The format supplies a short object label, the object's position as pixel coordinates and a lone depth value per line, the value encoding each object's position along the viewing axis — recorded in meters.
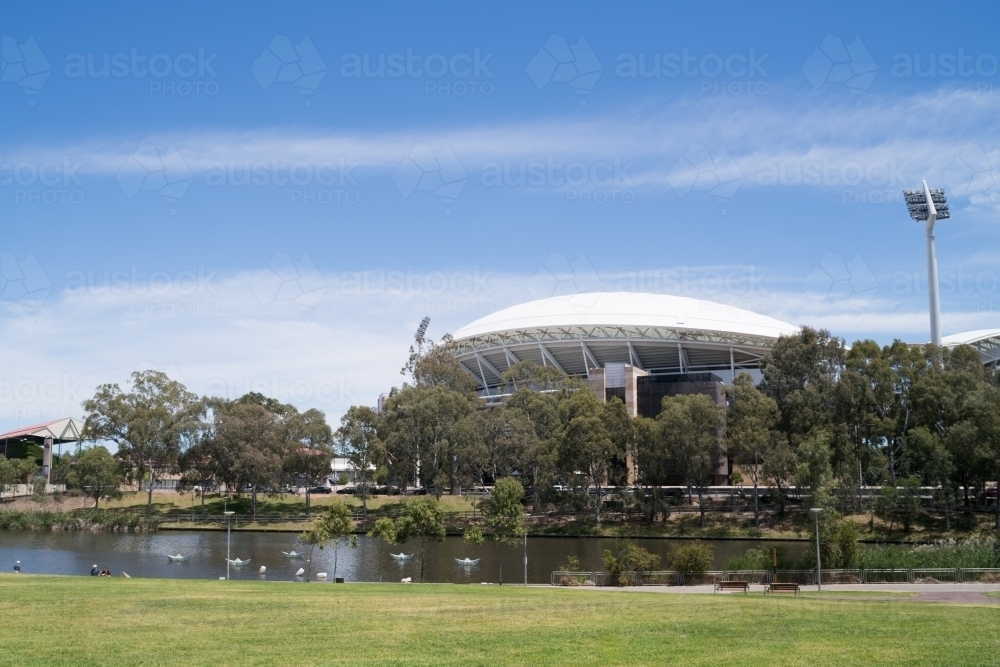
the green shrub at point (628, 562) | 31.04
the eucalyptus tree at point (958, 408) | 56.25
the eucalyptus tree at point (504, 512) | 37.12
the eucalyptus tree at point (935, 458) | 56.59
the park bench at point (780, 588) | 26.75
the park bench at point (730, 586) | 27.64
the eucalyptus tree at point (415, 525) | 39.53
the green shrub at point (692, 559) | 31.03
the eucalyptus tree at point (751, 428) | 61.53
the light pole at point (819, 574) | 27.68
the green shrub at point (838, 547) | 30.66
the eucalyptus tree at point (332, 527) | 40.69
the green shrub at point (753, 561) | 31.22
